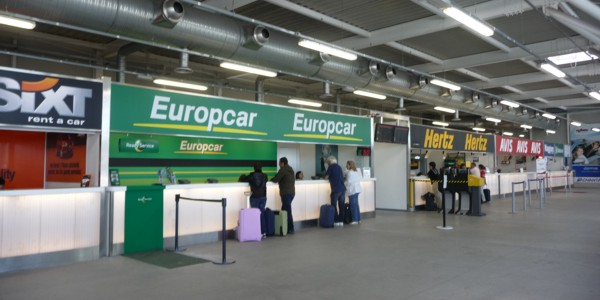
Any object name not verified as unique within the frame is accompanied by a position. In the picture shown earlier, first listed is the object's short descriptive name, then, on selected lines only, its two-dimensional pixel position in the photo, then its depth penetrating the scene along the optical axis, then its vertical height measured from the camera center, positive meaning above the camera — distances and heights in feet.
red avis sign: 64.42 +3.11
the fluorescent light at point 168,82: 34.24 +6.45
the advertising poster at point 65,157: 27.22 +0.39
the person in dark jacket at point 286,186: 30.40 -1.51
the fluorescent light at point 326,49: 26.18 +7.11
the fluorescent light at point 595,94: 49.14 +8.03
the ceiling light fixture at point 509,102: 52.99 +7.67
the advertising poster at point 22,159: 29.45 +0.24
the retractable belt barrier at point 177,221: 24.02 -3.15
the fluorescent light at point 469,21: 21.58 +7.49
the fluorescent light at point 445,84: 38.22 +7.20
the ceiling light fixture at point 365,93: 38.98 +6.40
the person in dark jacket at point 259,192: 28.35 -1.80
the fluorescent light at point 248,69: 28.60 +6.33
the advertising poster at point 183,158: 36.01 +0.54
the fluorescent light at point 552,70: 35.64 +7.96
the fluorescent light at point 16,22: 18.29 +6.04
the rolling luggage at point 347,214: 35.53 -3.99
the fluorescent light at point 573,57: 39.21 +10.13
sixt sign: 19.89 +2.93
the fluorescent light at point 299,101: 48.14 +6.93
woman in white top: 35.88 -2.22
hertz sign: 46.41 +3.00
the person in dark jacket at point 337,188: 34.45 -1.85
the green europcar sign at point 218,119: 24.29 +3.03
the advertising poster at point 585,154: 90.17 +2.48
